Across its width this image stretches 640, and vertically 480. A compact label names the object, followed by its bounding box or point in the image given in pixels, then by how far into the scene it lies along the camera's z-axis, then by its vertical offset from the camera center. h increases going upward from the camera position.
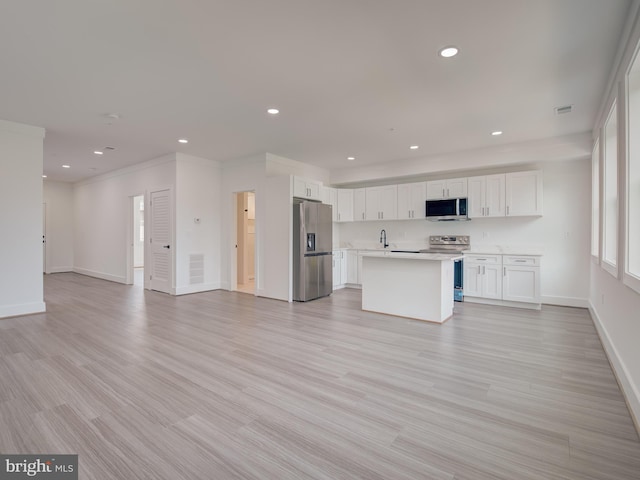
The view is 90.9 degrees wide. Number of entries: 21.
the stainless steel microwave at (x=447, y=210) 5.83 +0.49
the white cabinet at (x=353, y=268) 7.21 -0.74
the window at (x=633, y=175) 2.38 +0.46
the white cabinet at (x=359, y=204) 7.28 +0.75
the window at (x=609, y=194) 3.38 +0.46
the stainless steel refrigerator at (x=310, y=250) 5.71 -0.27
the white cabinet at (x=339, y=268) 7.01 -0.74
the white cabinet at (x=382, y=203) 6.80 +0.73
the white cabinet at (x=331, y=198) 6.89 +0.86
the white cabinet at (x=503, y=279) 5.11 -0.75
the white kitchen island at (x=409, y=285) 4.29 -0.72
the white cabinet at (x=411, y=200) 6.40 +0.74
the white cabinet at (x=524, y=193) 5.30 +0.72
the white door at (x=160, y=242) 6.39 -0.11
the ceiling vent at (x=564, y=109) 3.88 +1.58
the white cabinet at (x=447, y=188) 5.95 +0.91
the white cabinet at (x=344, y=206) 7.36 +0.71
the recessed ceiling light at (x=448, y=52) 2.66 +1.58
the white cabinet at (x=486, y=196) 5.58 +0.71
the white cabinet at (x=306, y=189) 5.83 +0.92
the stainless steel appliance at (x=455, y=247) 5.73 -0.23
